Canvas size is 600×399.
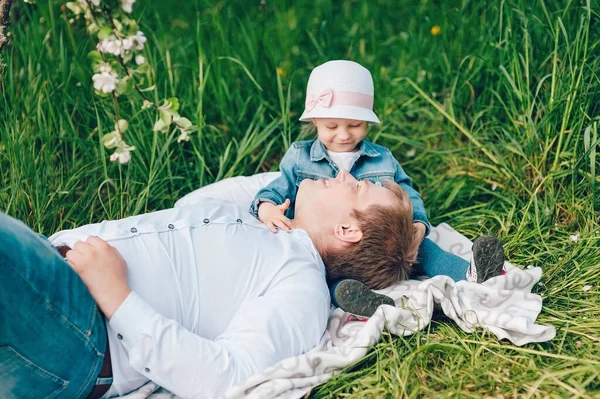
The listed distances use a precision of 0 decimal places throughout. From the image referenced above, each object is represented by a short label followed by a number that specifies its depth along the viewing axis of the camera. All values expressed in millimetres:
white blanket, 2439
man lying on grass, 2201
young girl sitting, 3082
